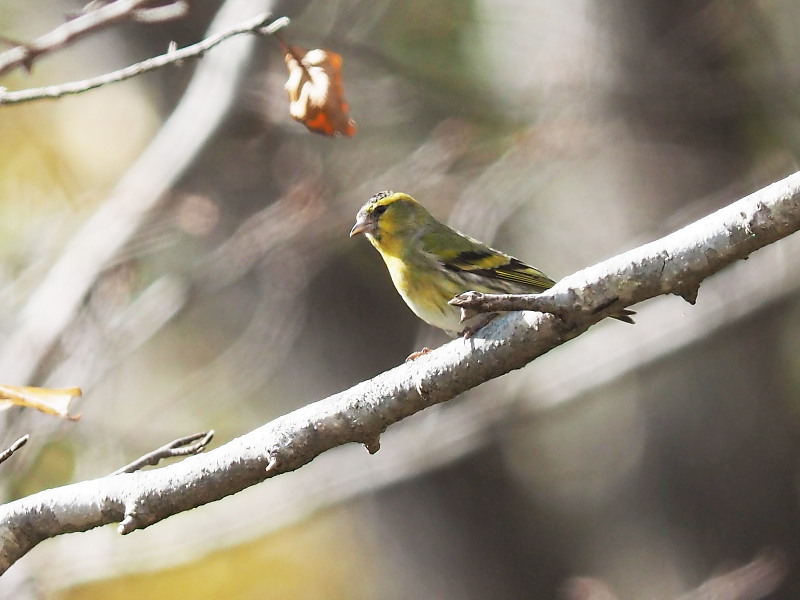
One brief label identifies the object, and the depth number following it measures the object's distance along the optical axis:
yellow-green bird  9.70
